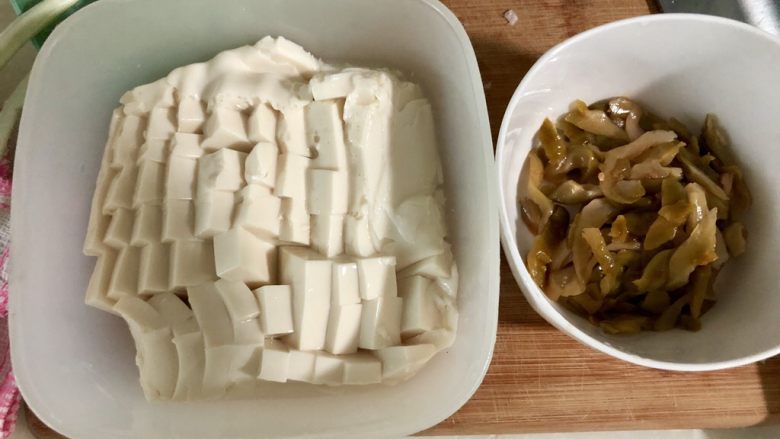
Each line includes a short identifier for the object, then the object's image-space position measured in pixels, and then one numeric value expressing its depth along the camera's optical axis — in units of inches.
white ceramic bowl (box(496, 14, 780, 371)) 8.6
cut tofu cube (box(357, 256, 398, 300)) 8.5
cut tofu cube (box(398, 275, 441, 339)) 8.5
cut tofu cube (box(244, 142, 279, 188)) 8.6
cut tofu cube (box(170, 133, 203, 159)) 8.9
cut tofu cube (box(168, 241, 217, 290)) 8.5
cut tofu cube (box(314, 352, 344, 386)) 8.4
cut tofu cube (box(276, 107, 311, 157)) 9.0
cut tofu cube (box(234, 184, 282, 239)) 8.5
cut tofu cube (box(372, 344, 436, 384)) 8.2
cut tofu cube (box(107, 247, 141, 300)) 8.4
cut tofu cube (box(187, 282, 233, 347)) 8.2
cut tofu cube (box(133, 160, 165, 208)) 8.7
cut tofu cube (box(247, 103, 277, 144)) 9.0
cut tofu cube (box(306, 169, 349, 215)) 8.7
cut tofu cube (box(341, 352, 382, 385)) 8.3
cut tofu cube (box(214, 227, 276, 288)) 8.2
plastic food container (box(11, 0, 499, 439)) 8.1
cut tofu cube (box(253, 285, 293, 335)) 8.2
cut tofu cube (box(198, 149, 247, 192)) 8.6
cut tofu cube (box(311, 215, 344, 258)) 8.8
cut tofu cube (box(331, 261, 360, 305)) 8.4
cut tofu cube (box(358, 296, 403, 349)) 8.5
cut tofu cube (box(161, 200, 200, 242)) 8.6
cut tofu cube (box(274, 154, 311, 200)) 8.8
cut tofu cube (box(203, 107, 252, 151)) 8.9
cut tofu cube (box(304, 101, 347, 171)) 9.0
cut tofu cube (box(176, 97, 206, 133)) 9.1
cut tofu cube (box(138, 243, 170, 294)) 8.4
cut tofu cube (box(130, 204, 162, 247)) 8.5
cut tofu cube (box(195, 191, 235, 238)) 8.5
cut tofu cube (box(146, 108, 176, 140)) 9.1
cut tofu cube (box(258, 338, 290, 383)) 8.1
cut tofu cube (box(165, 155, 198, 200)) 8.8
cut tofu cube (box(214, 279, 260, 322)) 8.2
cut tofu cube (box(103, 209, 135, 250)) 8.5
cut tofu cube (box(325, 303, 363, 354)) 8.4
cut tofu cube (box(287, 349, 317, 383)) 8.2
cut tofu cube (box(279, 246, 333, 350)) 8.3
